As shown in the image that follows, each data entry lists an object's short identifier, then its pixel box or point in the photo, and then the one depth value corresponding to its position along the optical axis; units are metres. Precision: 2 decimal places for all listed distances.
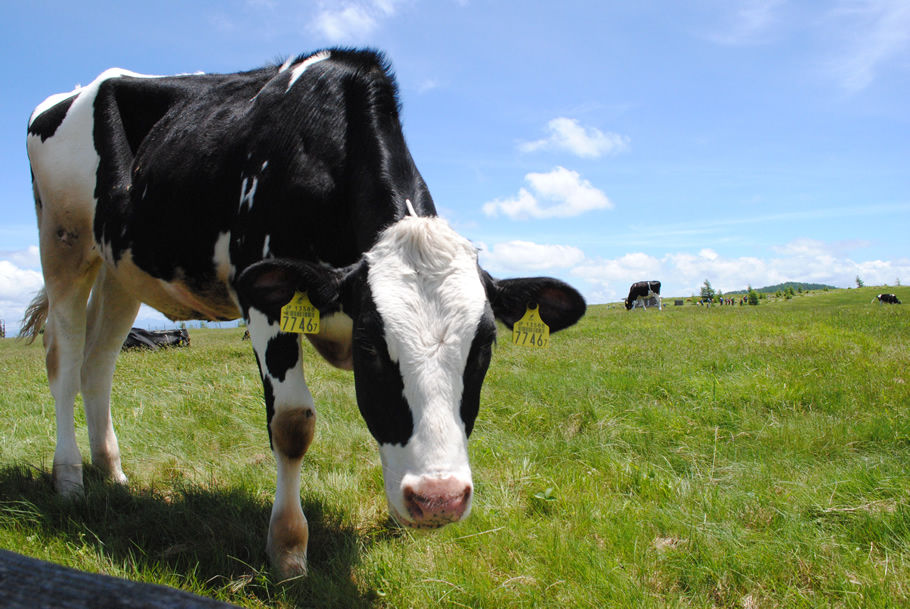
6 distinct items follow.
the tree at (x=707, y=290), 91.00
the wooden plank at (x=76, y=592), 1.06
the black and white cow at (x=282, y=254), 2.59
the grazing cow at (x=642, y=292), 46.75
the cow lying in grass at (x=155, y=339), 13.76
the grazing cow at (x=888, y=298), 41.88
